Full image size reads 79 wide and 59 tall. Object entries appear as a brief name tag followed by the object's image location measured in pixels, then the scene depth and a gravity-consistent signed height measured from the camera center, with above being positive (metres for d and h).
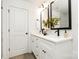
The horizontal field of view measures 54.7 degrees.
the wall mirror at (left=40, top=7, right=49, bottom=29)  2.87 +0.51
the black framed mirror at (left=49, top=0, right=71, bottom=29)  1.79 +0.35
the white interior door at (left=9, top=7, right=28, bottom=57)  3.13 -0.18
